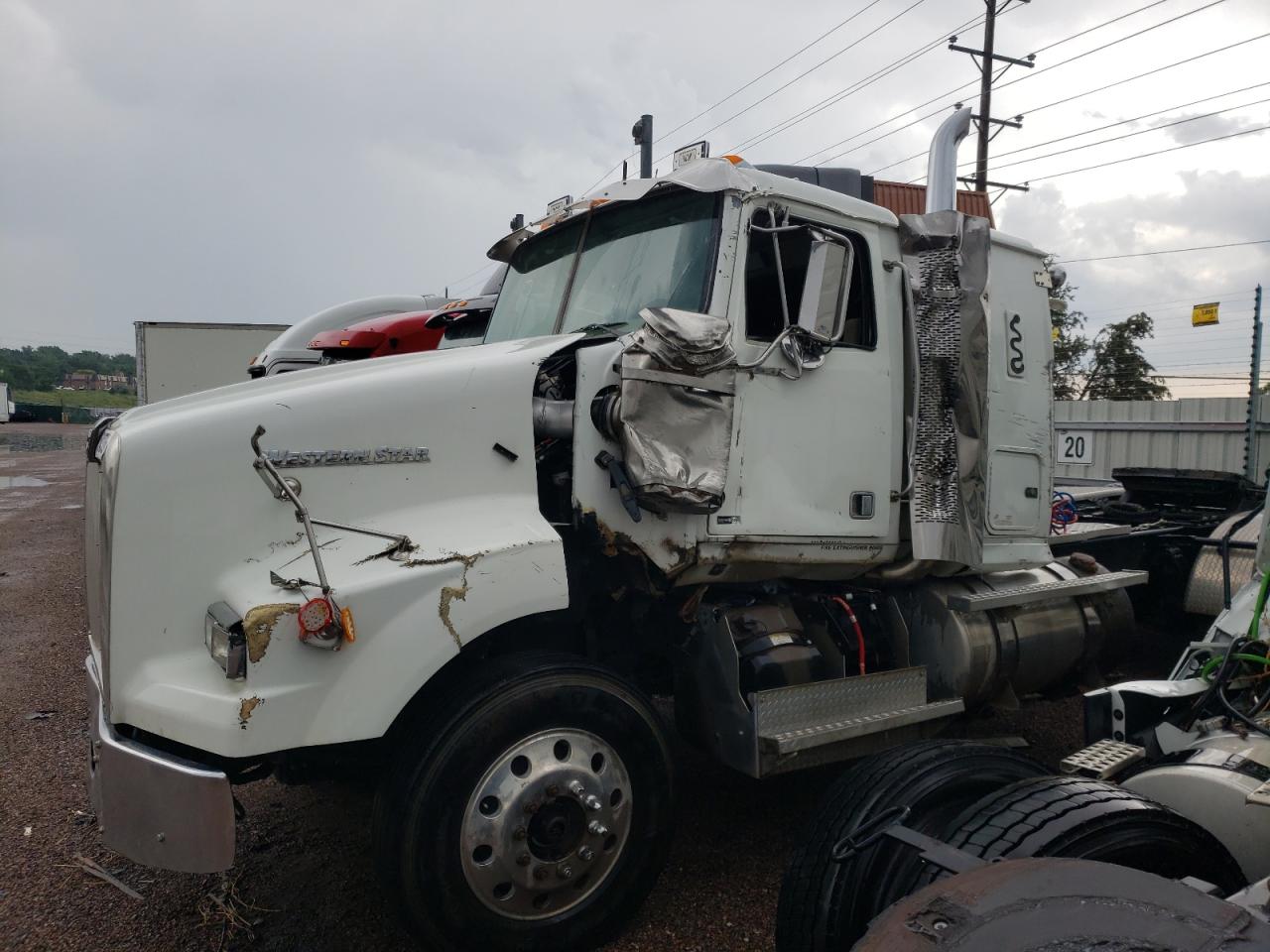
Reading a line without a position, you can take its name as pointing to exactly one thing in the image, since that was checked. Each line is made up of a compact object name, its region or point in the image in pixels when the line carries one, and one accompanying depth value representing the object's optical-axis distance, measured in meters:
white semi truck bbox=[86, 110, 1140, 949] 2.74
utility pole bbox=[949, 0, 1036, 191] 19.95
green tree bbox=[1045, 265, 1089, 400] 25.47
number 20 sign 11.12
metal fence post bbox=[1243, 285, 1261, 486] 8.47
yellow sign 13.09
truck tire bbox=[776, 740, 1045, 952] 2.34
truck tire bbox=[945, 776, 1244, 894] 2.07
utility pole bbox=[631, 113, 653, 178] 7.22
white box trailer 14.81
